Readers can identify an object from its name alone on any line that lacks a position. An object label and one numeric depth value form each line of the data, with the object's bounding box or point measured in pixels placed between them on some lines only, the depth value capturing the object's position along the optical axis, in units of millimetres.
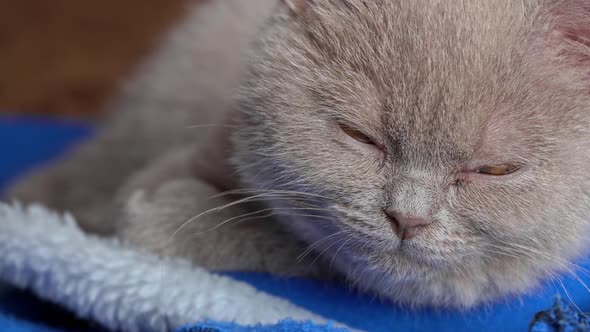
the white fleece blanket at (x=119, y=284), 379
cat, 355
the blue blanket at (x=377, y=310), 382
